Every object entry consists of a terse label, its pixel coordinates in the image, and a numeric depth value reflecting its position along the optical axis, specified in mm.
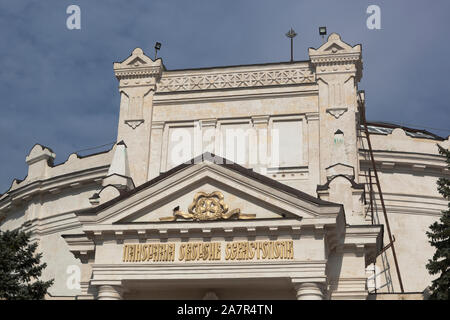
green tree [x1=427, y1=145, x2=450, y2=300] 24984
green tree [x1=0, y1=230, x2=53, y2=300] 27188
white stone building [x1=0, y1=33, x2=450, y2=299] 27375
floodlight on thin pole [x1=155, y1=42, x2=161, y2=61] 41469
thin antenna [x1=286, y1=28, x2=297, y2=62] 45438
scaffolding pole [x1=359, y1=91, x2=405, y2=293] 37084
